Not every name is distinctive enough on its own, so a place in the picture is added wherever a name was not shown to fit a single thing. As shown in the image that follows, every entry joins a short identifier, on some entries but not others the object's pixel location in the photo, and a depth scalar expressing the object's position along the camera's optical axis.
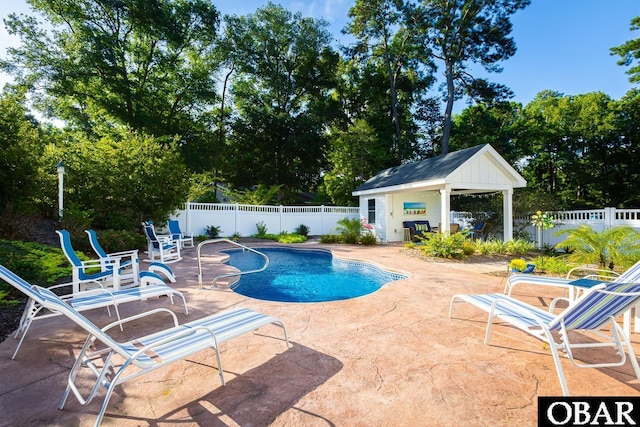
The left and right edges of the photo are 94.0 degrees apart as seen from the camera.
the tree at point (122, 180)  11.52
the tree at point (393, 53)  22.30
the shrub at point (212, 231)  15.13
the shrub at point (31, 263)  5.11
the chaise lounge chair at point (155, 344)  2.10
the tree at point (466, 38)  19.94
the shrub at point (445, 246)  9.06
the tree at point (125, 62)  17.75
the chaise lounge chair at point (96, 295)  2.63
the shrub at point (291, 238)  14.49
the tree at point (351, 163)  19.61
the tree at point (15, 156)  7.84
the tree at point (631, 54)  15.38
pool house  10.85
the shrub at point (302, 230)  17.02
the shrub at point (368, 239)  13.45
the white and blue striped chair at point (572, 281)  3.26
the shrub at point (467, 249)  9.23
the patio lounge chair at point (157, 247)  8.77
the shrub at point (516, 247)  9.70
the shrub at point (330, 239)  14.22
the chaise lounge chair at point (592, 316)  2.35
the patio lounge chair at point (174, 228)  12.25
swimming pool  6.30
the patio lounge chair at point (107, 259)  5.26
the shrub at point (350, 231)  13.94
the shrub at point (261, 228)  16.05
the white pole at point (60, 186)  9.16
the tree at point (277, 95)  24.16
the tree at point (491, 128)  21.00
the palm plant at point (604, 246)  6.82
